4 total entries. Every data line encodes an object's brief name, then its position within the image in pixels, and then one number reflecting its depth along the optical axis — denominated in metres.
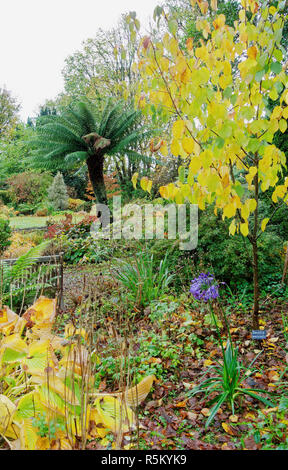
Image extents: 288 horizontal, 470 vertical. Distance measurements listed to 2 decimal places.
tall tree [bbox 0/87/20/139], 19.41
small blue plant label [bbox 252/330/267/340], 2.12
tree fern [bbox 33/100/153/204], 8.12
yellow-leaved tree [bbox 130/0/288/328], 1.44
